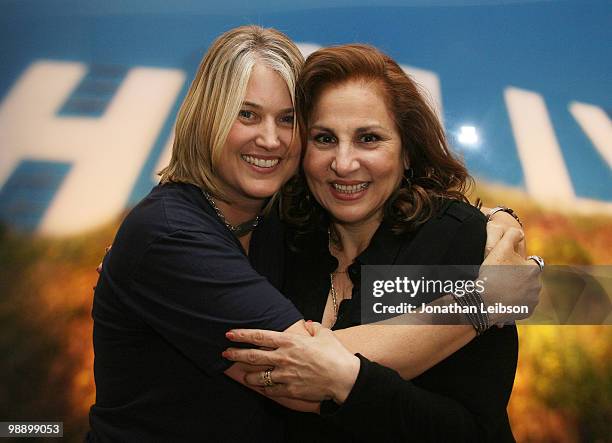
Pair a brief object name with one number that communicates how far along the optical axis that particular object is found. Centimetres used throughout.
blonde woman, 135
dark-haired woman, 132
